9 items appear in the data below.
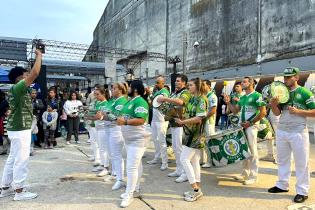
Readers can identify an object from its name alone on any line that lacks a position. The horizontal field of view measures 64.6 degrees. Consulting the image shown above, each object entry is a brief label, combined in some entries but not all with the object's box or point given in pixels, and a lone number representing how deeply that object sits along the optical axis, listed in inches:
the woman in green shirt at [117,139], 157.9
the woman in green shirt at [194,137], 141.5
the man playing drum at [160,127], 198.9
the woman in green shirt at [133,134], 136.6
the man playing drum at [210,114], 168.6
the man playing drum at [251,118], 161.9
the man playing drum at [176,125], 153.0
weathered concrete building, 526.6
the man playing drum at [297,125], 136.8
